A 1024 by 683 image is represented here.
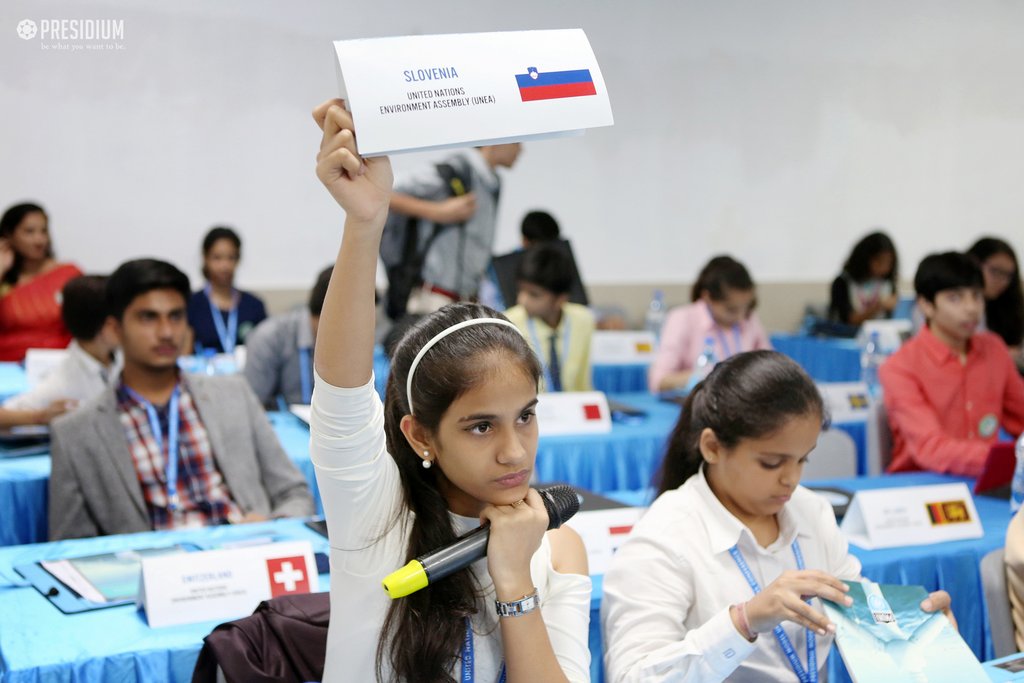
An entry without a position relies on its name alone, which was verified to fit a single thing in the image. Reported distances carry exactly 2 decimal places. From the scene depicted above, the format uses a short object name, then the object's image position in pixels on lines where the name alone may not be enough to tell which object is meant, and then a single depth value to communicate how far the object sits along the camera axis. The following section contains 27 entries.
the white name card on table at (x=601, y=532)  2.21
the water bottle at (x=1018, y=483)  2.71
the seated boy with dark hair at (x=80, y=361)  3.37
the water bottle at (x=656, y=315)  7.28
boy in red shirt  3.38
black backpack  4.43
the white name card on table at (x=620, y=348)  5.84
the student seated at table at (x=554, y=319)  4.34
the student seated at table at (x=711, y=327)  4.59
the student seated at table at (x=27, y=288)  5.47
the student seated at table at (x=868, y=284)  7.17
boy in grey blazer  2.56
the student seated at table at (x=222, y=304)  5.87
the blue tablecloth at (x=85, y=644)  1.67
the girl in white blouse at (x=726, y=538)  1.64
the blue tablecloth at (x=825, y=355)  6.58
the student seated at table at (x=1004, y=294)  5.27
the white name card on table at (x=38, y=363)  4.18
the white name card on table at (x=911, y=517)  2.44
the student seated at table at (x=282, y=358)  4.23
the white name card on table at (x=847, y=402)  4.19
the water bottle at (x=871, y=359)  5.27
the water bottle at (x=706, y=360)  4.50
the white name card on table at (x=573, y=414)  3.67
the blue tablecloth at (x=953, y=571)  2.33
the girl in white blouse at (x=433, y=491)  1.23
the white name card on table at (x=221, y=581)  1.85
